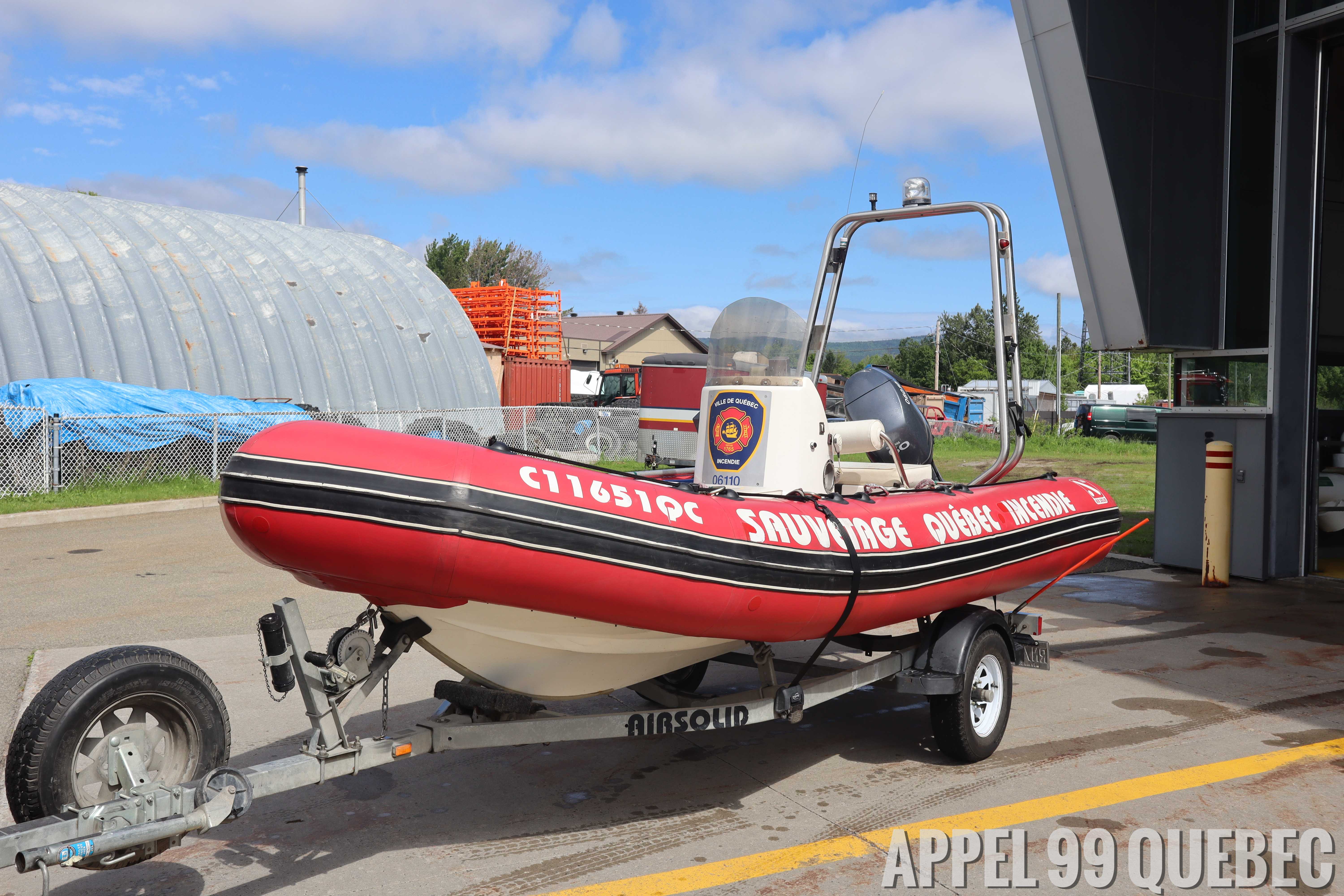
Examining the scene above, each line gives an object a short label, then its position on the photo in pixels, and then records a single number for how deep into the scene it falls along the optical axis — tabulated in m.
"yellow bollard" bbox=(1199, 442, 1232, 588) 9.42
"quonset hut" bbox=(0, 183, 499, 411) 18.83
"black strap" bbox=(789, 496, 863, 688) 4.22
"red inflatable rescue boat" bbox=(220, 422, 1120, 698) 3.22
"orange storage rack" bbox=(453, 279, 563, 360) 32.09
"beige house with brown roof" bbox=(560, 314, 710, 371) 58.62
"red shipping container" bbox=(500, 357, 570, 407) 29.97
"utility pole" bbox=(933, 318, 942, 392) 61.16
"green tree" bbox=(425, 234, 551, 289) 56.06
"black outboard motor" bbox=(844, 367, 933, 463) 6.16
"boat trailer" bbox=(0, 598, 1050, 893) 2.86
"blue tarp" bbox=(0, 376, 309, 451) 14.80
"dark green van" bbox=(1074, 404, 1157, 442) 36.31
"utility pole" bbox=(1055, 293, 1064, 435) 42.22
